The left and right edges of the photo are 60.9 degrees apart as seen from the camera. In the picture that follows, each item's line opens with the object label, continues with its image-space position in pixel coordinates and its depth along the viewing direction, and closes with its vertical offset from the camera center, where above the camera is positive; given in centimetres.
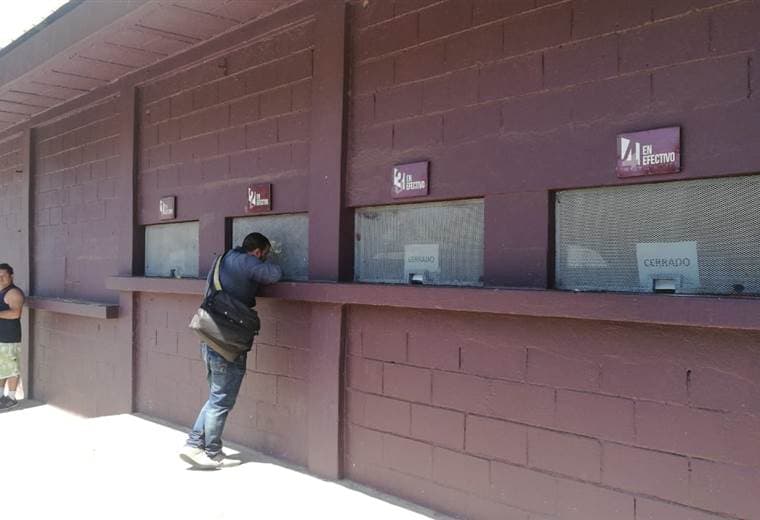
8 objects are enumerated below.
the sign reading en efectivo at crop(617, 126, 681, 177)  299 +54
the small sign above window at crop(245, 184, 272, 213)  520 +51
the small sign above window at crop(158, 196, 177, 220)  627 +51
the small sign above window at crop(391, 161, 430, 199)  404 +53
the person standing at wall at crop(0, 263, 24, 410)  784 -85
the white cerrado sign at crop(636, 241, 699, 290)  305 +2
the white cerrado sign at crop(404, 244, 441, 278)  409 +3
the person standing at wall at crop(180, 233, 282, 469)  466 -79
